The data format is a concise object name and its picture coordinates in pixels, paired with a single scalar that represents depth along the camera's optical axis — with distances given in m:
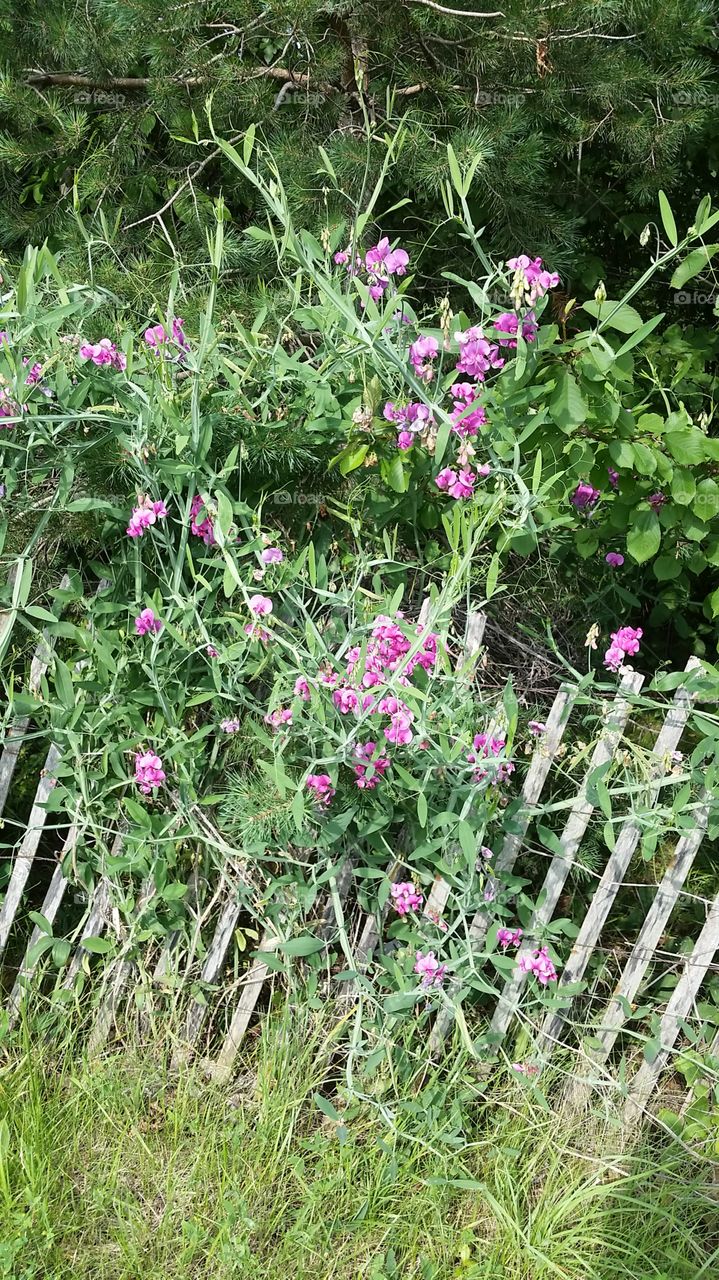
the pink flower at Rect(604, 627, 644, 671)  2.28
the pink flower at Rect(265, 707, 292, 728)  2.14
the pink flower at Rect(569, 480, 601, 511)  2.51
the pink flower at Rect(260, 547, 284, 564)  2.14
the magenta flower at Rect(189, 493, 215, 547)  2.20
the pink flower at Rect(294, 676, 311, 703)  2.08
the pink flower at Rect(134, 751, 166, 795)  2.23
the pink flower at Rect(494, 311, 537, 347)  2.10
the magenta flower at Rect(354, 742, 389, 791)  2.07
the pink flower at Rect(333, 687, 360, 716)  2.03
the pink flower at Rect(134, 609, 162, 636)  2.21
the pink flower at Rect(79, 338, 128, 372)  2.16
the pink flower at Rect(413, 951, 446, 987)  2.15
